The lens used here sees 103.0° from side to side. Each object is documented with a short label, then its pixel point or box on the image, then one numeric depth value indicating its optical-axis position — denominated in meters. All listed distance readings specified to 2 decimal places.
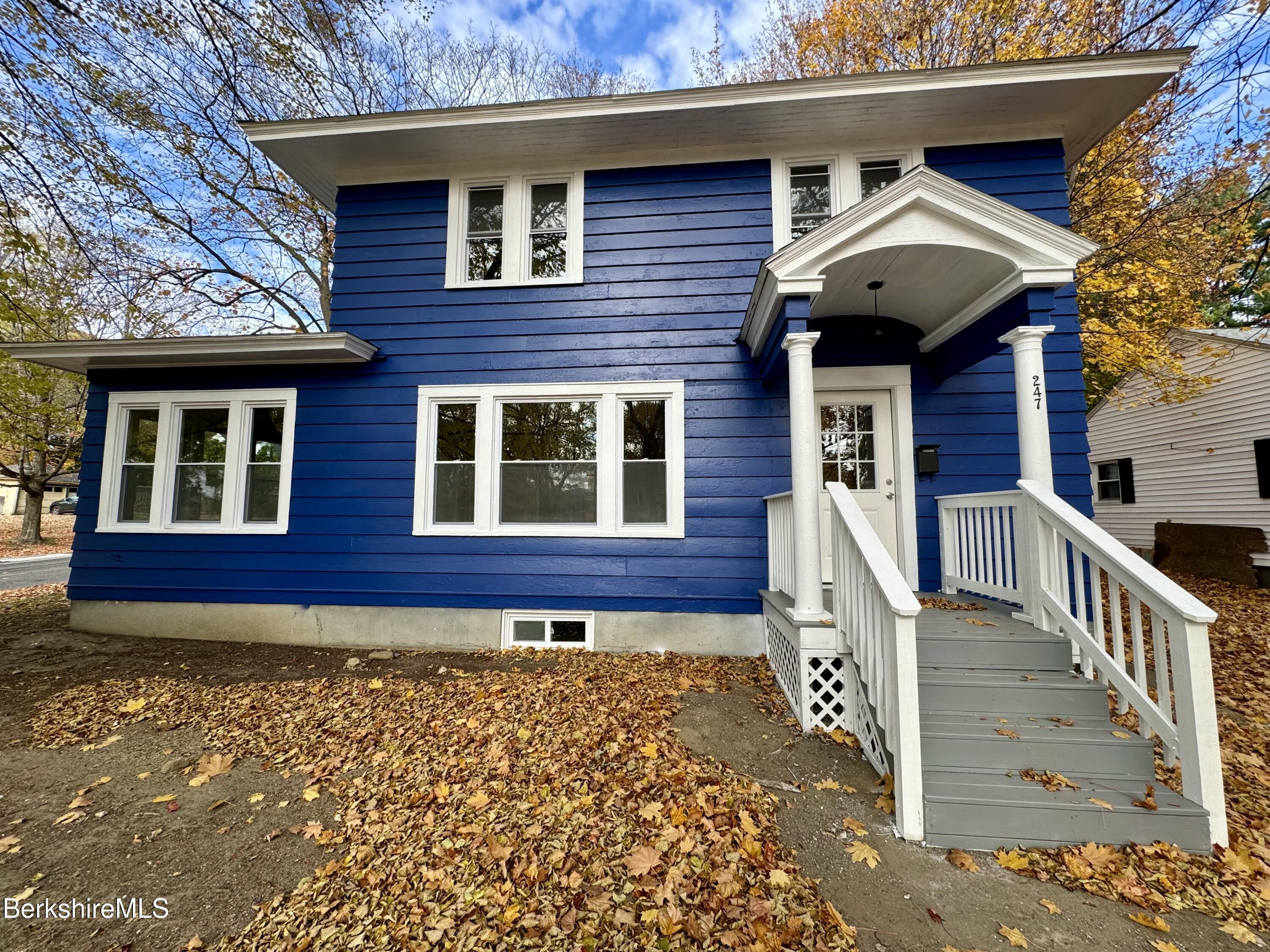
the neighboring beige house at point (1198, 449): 8.86
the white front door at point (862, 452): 4.85
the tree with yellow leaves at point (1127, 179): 7.20
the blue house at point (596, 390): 4.68
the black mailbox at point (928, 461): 4.75
